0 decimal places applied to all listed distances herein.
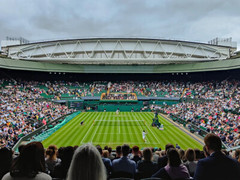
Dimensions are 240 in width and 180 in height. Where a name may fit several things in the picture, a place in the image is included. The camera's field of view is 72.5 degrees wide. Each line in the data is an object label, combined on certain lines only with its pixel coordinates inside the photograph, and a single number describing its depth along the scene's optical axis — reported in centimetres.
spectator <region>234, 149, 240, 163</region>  543
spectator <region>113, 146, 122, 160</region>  672
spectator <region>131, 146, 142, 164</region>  652
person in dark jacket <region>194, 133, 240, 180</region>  281
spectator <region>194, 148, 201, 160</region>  630
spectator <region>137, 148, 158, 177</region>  499
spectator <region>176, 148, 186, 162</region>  678
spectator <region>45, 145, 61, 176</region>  554
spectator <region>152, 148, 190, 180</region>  377
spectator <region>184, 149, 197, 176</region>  528
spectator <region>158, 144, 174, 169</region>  536
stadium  2153
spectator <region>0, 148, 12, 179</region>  396
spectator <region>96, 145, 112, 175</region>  554
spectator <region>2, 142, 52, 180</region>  230
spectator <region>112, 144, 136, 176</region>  477
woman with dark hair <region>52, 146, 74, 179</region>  425
